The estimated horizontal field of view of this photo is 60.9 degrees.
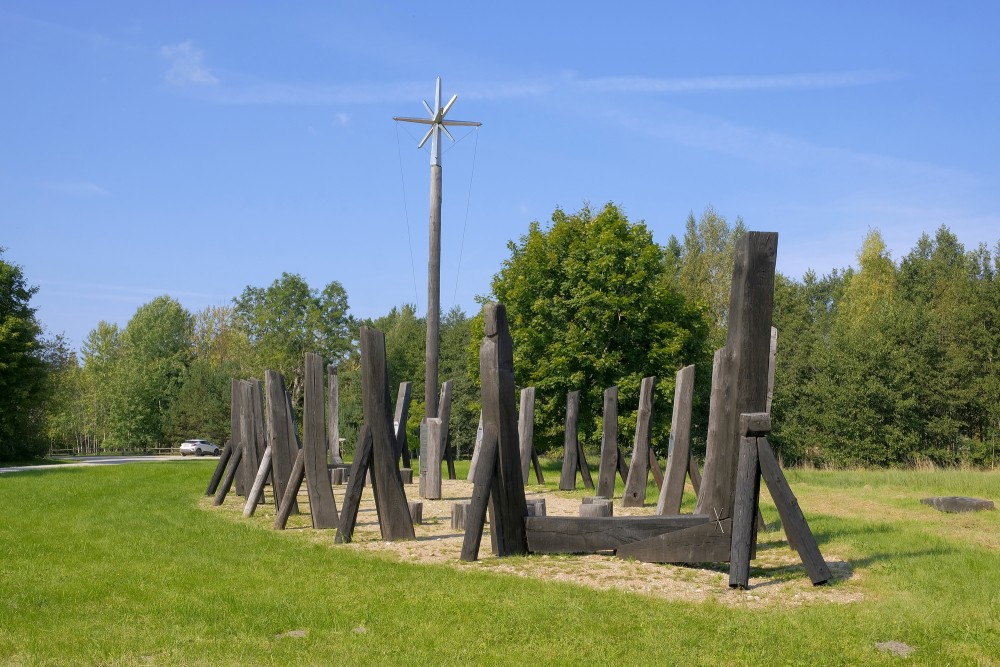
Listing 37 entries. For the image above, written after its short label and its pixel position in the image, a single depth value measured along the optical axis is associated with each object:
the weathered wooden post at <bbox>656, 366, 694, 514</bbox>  12.32
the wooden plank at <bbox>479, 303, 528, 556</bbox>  9.23
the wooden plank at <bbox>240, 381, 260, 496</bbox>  15.99
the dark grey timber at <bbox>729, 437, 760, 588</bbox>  7.74
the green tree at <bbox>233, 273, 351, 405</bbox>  60.75
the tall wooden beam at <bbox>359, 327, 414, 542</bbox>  10.71
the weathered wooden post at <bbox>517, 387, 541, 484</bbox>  20.16
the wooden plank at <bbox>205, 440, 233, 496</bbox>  17.44
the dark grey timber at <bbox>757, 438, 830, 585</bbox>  7.78
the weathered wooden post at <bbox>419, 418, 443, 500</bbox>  18.17
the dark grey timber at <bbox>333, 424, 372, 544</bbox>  10.48
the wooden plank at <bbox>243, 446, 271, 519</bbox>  13.76
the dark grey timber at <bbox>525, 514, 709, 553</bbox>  9.00
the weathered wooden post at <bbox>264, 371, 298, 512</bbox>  13.59
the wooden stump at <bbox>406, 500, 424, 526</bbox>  13.16
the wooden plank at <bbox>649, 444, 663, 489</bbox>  15.57
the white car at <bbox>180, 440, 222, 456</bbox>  52.47
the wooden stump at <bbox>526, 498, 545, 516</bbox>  12.18
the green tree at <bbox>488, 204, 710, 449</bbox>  28.56
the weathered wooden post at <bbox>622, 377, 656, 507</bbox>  15.16
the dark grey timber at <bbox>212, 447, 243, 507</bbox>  15.83
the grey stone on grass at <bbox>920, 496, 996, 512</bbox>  13.02
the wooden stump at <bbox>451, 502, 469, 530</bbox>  12.17
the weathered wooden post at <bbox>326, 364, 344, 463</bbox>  21.11
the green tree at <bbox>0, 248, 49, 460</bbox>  34.56
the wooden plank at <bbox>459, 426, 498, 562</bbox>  9.02
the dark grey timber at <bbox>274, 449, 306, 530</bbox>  12.14
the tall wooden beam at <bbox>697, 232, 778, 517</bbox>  8.53
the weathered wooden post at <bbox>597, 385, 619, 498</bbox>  16.88
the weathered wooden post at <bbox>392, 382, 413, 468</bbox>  19.20
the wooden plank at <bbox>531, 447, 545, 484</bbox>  21.77
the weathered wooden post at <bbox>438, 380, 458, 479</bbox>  20.89
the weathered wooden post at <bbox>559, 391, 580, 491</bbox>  19.84
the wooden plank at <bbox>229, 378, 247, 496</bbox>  16.95
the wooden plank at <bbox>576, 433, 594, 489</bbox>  19.82
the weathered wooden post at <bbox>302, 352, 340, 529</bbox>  12.25
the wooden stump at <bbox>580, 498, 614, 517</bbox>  12.10
